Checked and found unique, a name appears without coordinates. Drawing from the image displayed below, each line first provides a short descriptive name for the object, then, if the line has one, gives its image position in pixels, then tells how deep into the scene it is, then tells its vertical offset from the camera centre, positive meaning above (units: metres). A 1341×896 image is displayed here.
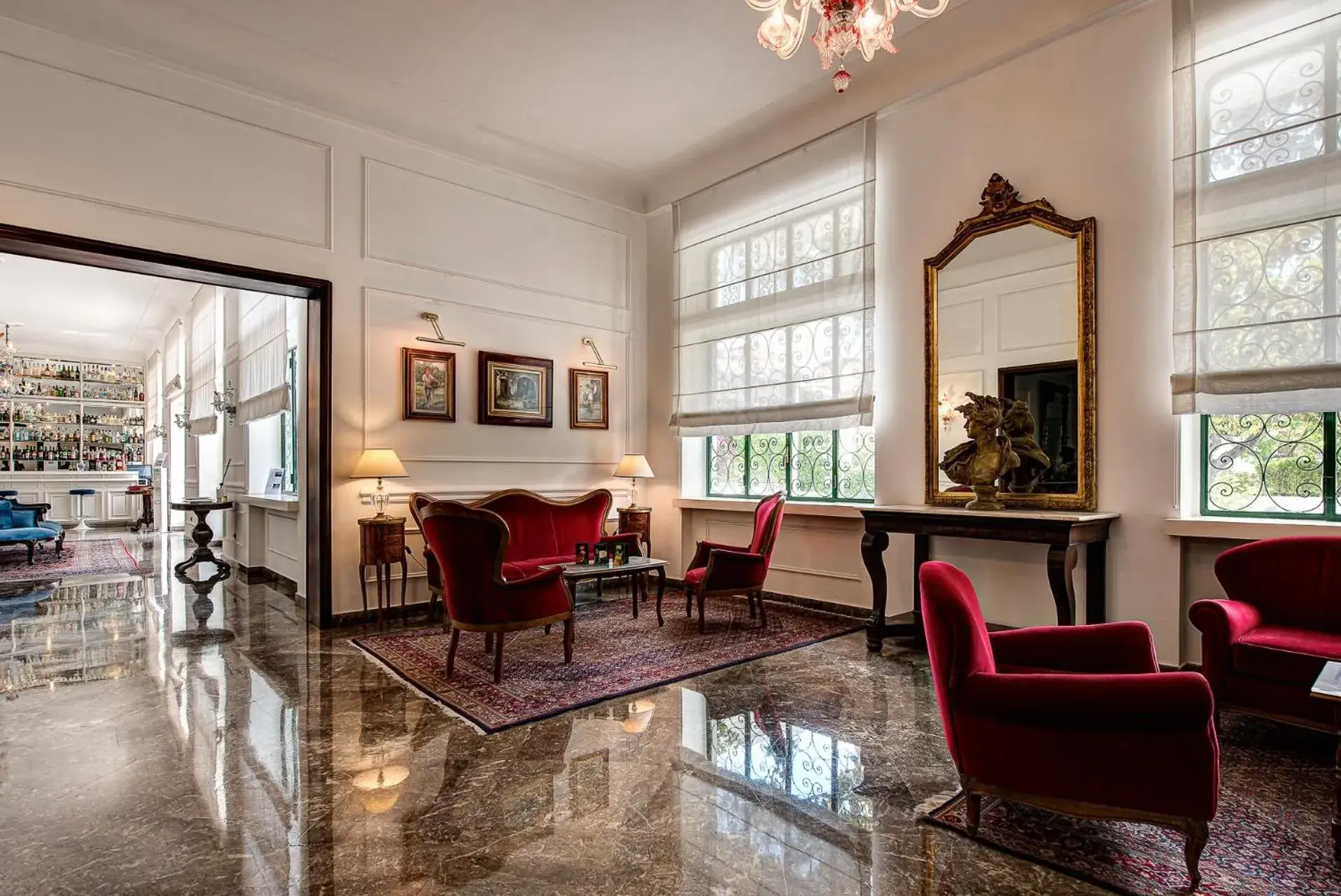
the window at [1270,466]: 3.61 -0.10
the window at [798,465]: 5.78 -0.15
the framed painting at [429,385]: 5.91 +0.54
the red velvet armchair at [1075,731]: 2.00 -0.84
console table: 3.84 -0.51
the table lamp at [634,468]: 6.77 -0.18
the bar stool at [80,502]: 13.11 -0.98
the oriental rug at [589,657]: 3.68 -1.30
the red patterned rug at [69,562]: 7.89 -1.36
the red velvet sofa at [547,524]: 5.91 -0.64
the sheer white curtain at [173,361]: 11.46 +1.47
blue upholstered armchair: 8.61 -0.97
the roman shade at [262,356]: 6.75 +0.94
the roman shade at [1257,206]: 3.53 +1.24
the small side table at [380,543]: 5.39 -0.71
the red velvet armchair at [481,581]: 3.94 -0.75
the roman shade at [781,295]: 5.63 +1.33
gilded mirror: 4.32 +0.73
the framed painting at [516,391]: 6.37 +0.53
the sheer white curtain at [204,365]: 9.30 +1.15
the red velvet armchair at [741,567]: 5.14 -0.86
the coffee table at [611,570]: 4.76 -0.83
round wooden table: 7.59 -1.03
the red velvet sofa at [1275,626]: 2.87 -0.79
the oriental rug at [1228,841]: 2.05 -1.24
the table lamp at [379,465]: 5.36 -0.12
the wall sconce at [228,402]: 8.38 +0.57
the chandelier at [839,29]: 2.84 +1.74
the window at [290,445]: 6.74 +0.04
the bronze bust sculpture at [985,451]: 4.41 -0.02
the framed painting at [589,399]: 6.96 +0.49
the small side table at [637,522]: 6.89 -0.71
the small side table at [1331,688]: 2.02 -0.70
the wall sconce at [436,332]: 6.03 +0.99
